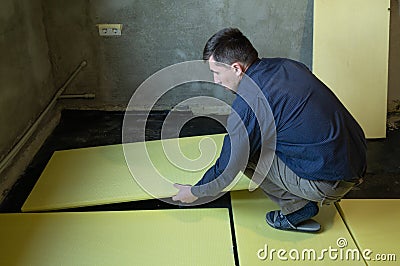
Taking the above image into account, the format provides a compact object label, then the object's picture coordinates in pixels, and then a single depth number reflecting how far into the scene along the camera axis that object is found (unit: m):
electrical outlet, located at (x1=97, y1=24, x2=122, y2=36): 3.49
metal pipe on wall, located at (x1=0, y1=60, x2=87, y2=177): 2.72
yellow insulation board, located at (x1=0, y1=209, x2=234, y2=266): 2.12
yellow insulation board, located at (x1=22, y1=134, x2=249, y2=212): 2.52
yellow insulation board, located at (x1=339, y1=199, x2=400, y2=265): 2.11
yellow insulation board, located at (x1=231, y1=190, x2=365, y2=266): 2.09
